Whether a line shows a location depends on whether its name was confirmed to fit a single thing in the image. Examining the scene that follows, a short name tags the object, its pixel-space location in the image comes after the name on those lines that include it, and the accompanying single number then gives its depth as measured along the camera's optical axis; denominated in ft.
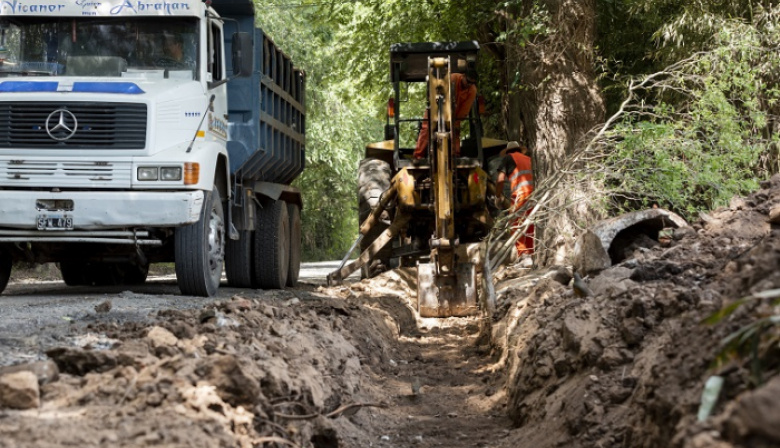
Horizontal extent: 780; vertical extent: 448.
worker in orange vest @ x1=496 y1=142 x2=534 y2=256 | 42.55
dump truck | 30.96
